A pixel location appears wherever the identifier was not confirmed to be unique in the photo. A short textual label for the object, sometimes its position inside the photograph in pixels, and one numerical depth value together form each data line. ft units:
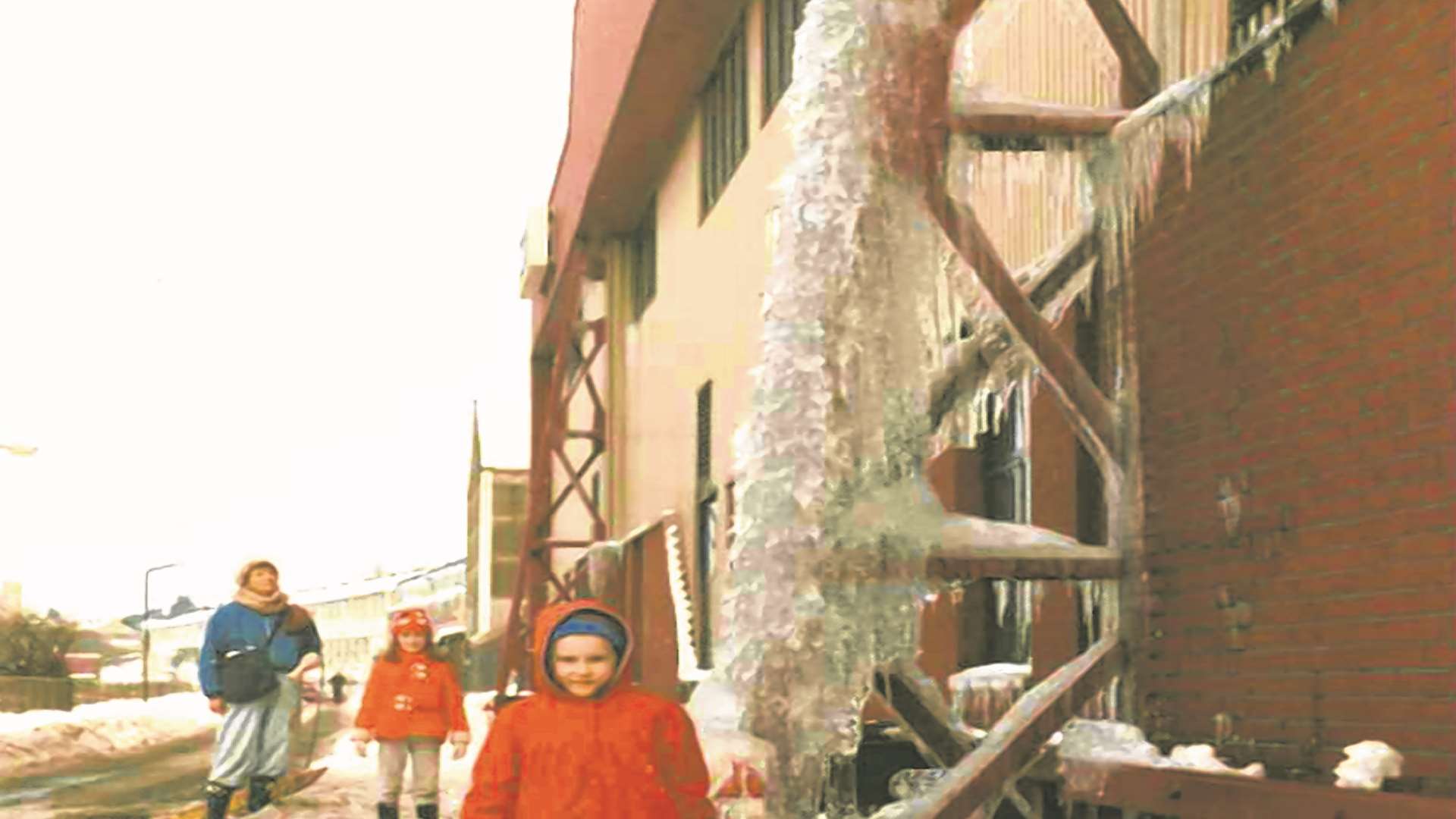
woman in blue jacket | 27.20
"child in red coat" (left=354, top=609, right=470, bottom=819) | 26.73
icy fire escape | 16.79
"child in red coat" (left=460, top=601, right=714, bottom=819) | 14.61
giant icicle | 17.84
